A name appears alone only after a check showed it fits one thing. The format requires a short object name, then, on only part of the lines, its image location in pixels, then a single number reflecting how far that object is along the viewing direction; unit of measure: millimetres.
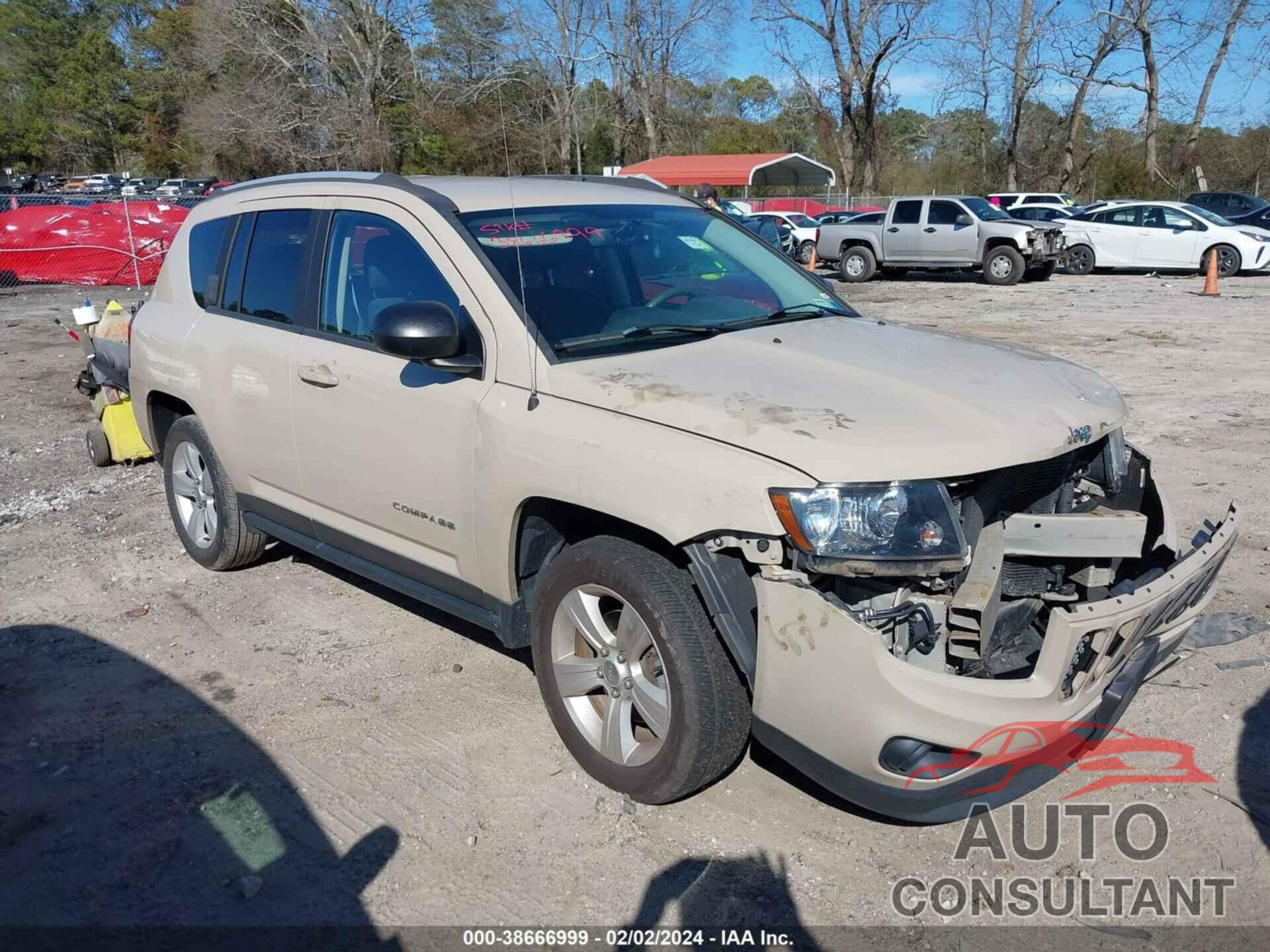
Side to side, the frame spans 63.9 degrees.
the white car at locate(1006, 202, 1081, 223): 24891
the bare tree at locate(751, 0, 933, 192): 45844
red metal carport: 35281
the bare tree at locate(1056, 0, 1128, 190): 42500
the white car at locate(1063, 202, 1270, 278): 20641
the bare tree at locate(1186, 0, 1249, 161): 39906
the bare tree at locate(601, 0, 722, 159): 48675
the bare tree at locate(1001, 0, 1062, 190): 44594
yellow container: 7020
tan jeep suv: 2668
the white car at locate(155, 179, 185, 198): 40122
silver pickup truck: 20656
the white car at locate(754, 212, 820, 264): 25984
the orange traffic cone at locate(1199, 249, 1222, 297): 17562
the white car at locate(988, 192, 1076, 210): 31219
